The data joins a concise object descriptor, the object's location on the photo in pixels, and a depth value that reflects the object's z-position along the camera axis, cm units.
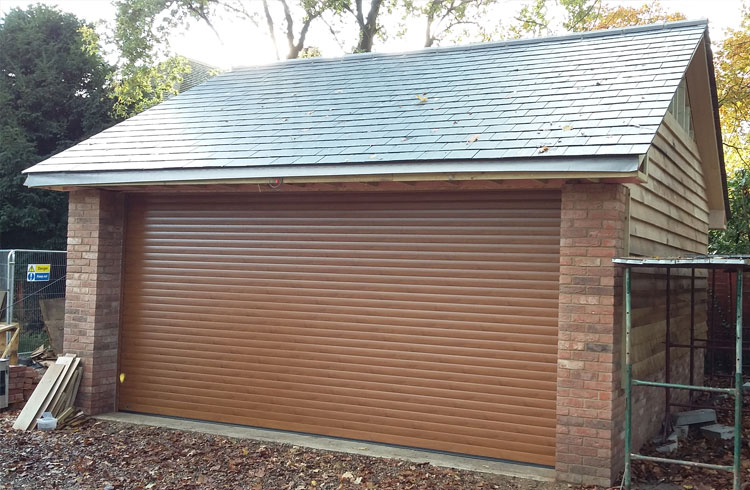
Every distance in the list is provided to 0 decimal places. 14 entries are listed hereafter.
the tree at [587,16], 2230
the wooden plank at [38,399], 813
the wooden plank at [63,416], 820
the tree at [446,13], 2373
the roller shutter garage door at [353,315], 709
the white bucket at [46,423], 803
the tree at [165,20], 2116
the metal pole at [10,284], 1160
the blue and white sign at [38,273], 1238
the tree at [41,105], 1762
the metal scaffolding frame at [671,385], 556
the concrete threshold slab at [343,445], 675
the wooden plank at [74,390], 855
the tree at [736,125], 1447
